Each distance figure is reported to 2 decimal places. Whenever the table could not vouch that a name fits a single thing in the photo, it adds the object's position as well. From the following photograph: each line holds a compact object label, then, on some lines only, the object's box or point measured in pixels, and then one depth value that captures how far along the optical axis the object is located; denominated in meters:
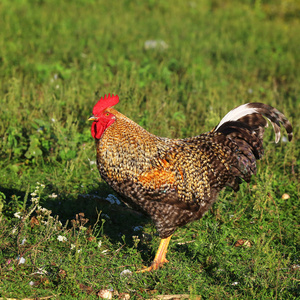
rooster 8.05
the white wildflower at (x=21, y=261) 7.59
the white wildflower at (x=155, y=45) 20.77
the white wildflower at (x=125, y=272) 7.96
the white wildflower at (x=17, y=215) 8.95
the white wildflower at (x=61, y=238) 8.48
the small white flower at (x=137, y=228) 9.75
